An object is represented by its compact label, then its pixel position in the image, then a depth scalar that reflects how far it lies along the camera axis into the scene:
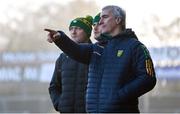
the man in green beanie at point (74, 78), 10.35
